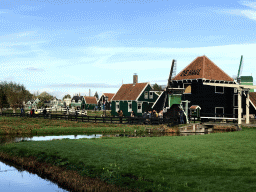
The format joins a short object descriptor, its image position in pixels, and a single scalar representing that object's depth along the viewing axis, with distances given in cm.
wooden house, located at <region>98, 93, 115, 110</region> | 9538
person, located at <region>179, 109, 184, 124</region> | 3823
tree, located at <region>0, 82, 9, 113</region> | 8039
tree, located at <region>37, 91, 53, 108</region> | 14738
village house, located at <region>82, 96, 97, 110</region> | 10575
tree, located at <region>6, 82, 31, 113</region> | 8325
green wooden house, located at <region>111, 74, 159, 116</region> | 5534
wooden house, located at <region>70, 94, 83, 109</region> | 13362
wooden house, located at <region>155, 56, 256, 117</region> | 4169
